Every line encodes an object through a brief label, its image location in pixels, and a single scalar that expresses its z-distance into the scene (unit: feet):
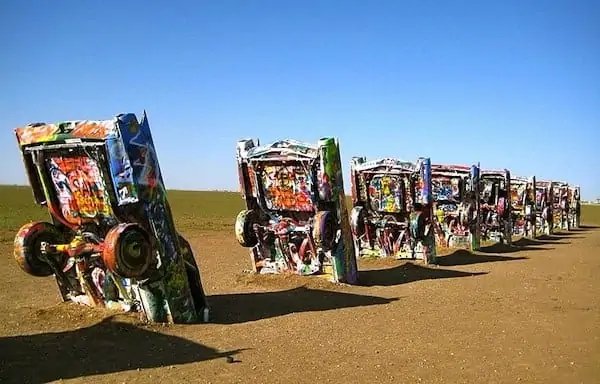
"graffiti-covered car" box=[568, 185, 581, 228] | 117.60
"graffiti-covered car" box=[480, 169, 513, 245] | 71.05
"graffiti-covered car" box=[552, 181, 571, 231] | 108.78
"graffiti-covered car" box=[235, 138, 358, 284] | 36.58
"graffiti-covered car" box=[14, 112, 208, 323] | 24.31
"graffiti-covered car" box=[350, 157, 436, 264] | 48.42
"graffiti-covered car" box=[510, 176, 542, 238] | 81.97
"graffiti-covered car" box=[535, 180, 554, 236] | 92.38
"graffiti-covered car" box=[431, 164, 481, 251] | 59.88
